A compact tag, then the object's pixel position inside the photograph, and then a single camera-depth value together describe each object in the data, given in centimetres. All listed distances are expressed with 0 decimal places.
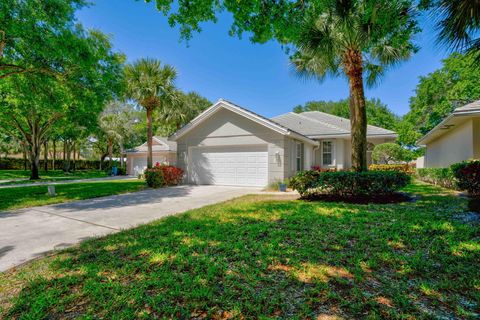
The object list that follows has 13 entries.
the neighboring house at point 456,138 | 857
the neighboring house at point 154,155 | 2307
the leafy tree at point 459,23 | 398
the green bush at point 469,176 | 761
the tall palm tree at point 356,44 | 497
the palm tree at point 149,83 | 1331
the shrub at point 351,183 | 732
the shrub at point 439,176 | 1034
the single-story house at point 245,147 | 1184
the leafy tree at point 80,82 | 905
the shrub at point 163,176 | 1262
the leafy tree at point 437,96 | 2186
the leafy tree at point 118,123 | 2889
